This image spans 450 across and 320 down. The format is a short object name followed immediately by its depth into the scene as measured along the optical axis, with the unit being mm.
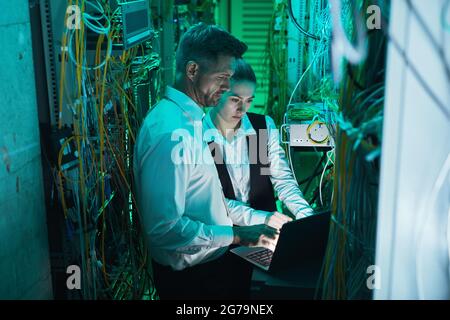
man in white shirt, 1779
